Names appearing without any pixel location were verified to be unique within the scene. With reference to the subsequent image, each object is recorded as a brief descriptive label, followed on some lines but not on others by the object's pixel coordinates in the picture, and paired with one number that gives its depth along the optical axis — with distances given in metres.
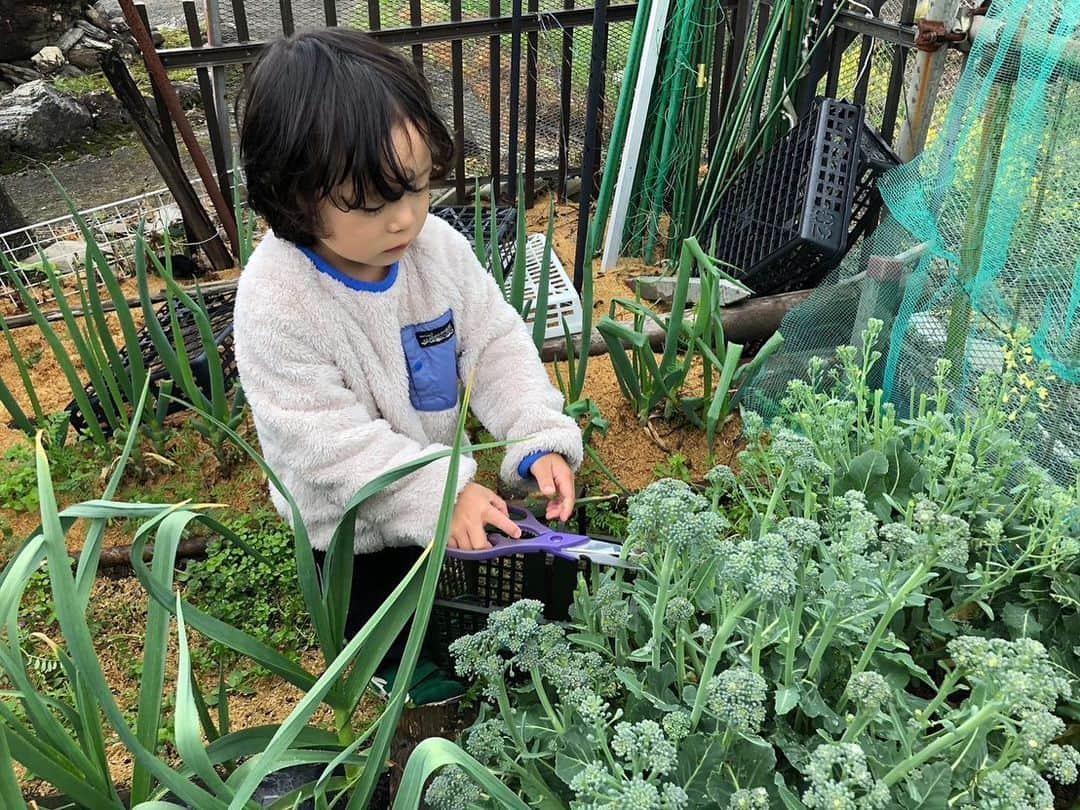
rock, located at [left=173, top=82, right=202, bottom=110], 4.66
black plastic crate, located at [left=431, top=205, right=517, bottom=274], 2.66
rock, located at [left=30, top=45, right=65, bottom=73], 4.97
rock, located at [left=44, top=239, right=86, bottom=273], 2.96
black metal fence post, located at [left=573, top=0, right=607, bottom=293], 2.23
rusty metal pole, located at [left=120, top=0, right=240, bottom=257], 2.26
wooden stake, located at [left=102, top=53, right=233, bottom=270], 2.55
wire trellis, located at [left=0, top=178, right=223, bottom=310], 2.85
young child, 1.15
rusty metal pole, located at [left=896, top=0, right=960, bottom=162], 2.11
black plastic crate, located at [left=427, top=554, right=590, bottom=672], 1.28
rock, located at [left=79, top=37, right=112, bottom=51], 5.12
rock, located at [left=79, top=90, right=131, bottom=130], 4.60
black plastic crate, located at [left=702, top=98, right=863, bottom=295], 2.39
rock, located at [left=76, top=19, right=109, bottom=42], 5.26
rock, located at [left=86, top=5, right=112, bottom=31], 5.31
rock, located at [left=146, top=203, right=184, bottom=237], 3.15
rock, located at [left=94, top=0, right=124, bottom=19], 5.40
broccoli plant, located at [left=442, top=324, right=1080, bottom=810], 0.82
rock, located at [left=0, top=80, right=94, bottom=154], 4.17
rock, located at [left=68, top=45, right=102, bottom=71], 5.09
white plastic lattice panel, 2.52
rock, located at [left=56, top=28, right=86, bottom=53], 5.13
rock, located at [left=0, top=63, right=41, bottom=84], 4.75
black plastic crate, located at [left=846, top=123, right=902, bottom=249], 2.45
